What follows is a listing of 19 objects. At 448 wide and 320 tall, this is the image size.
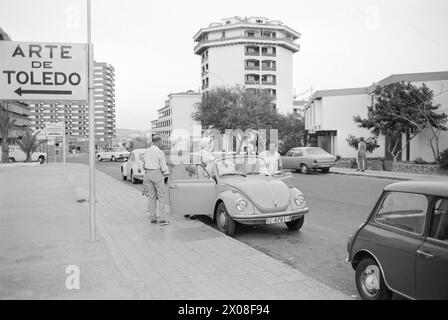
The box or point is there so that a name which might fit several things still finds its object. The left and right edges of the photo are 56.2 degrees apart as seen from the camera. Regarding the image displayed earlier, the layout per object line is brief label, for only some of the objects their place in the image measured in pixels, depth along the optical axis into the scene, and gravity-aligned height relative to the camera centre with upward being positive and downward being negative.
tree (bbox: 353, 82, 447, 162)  22.58 +2.16
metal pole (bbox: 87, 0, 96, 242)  6.72 +0.22
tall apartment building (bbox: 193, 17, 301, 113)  77.69 +18.10
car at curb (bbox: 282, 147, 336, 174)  23.14 -0.47
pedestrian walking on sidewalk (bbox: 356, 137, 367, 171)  23.06 -0.24
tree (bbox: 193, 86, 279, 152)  42.34 +4.46
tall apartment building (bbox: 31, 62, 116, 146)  61.75 +9.11
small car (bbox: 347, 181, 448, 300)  3.65 -0.90
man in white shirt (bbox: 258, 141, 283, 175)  9.63 -0.17
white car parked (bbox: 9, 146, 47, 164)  43.67 -0.21
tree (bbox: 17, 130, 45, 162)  39.91 +0.95
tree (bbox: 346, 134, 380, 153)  26.16 +0.55
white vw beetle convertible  7.61 -0.81
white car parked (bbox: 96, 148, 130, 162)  48.69 -0.29
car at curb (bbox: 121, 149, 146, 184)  18.73 -0.70
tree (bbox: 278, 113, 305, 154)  41.07 +2.09
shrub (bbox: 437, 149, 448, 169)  19.75 -0.44
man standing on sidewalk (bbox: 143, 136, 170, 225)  8.70 -0.43
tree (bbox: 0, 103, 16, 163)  37.03 +2.09
